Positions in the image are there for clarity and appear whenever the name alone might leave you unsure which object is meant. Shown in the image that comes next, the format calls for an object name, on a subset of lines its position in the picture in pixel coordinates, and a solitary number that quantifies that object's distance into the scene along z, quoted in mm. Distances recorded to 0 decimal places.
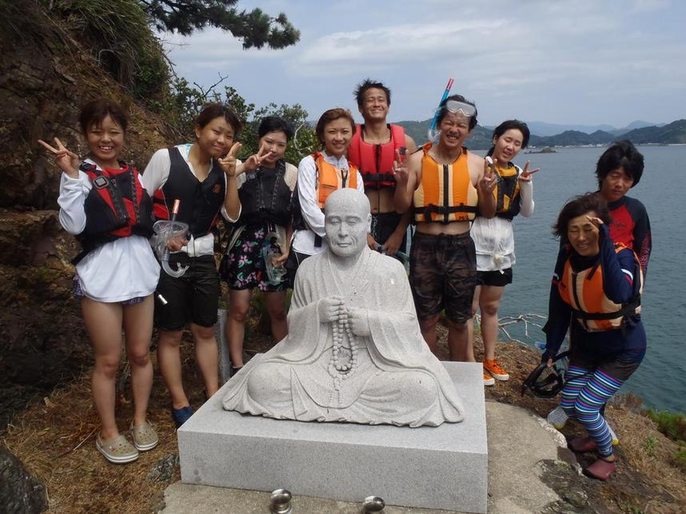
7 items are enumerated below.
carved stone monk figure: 3586
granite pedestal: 3283
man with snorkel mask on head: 4539
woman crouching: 3971
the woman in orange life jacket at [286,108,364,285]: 4418
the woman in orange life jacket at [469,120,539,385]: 4789
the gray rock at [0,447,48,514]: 3482
